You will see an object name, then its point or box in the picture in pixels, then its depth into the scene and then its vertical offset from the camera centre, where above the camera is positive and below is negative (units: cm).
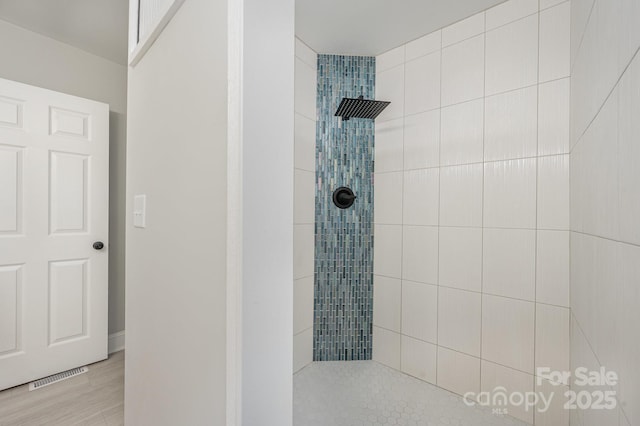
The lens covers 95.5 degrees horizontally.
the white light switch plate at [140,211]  112 +0
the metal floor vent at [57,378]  180 -109
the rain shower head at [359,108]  160 +60
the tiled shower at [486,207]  89 +3
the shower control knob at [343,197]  197 +11
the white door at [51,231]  178 -14
